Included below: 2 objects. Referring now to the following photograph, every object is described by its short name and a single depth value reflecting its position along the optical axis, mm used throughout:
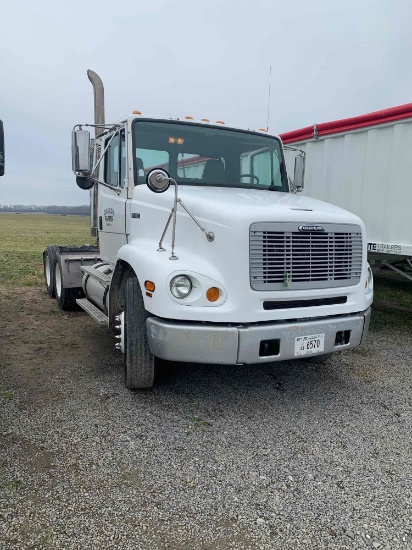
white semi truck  3482
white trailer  5633
